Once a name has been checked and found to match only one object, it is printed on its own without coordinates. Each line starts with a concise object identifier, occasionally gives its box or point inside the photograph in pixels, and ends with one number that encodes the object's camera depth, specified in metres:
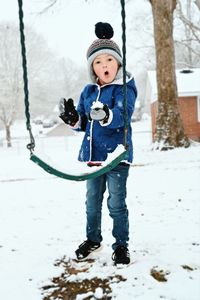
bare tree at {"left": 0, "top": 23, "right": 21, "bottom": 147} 27.19
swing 2.21
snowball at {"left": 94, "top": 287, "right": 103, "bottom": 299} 2.17
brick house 17.55
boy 2.58
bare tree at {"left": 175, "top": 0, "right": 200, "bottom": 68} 18.42
